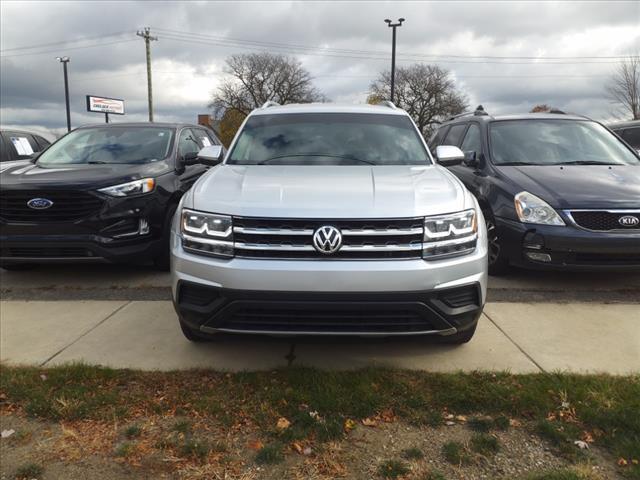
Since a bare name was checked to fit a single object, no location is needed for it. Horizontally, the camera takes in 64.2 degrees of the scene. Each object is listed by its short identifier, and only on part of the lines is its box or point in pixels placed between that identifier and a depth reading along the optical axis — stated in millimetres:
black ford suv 5090
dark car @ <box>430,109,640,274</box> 4762
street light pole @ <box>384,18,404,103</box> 28953
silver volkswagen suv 2883
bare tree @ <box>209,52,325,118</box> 52469
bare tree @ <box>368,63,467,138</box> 47656
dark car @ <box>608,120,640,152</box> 10617
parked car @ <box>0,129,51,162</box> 8609
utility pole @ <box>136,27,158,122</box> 36619
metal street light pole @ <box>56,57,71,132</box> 36344
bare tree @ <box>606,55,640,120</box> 31281
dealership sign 48384
